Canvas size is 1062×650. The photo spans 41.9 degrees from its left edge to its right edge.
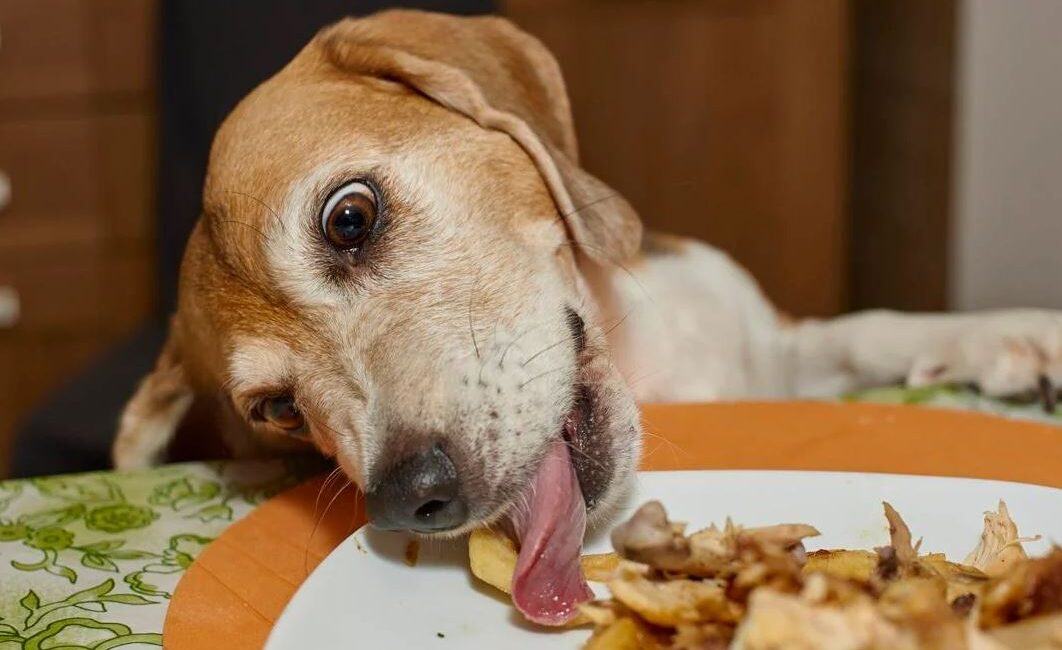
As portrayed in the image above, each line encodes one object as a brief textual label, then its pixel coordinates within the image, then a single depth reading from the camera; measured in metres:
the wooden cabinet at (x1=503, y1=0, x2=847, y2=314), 1.00
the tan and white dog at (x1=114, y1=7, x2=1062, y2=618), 0.38
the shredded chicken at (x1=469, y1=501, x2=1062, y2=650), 0.26
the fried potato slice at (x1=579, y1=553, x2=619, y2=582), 0.35
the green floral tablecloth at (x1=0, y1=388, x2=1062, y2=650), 0.35
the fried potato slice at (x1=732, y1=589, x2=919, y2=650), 0.26
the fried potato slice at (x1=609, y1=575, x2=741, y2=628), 0.30
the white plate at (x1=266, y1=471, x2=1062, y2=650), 0.33
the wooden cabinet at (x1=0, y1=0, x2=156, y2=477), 0.96
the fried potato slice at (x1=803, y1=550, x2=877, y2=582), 0.32
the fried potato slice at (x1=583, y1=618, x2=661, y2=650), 0.30
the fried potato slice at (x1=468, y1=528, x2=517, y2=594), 0.35
